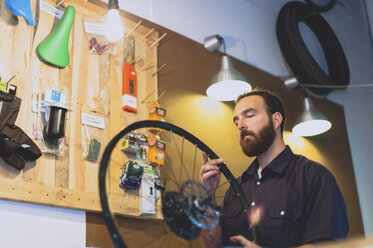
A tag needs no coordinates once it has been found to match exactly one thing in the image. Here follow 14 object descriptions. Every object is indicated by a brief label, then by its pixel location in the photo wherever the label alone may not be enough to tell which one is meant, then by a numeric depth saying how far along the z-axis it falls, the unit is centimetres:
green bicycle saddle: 254
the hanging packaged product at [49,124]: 236
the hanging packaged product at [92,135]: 255
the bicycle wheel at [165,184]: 159
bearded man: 202
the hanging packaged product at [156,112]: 289
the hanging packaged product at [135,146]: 267
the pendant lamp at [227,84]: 323
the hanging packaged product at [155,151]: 275
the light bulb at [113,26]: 263
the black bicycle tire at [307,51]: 418
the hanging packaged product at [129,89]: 281
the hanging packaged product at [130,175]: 255
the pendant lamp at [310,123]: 378
